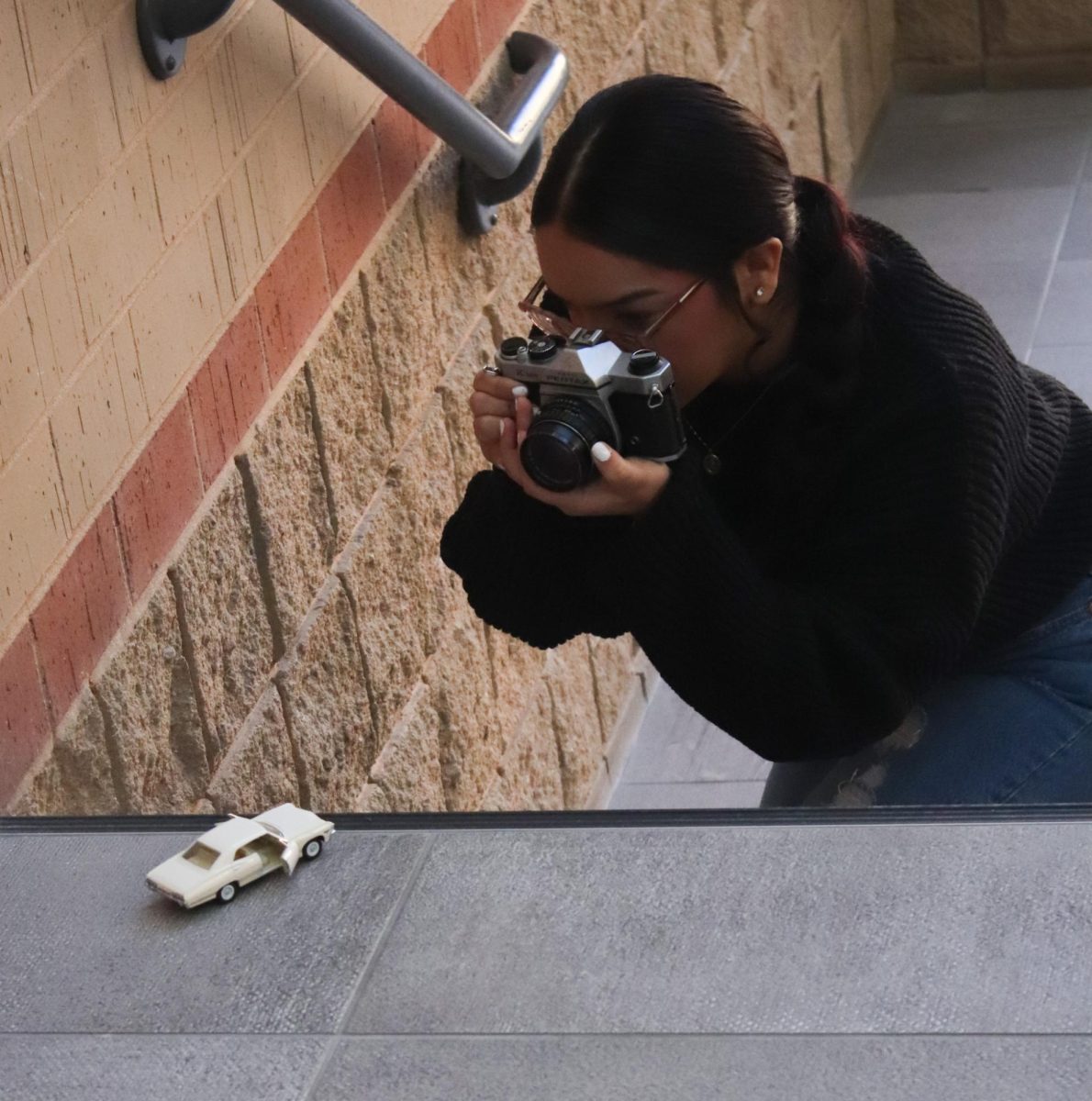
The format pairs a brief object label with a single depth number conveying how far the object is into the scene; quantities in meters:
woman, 4.45
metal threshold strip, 4.15
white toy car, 4.15
